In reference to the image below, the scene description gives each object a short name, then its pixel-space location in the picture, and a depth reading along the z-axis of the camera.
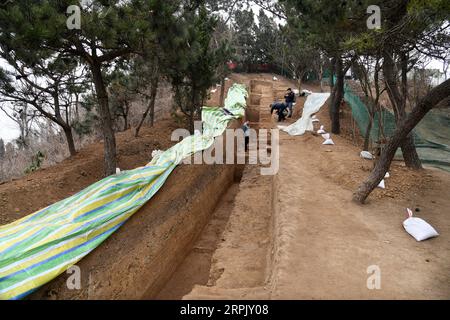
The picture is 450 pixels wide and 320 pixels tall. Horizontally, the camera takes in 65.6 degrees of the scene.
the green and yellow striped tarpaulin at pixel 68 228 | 3.67
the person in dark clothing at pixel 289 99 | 13.92
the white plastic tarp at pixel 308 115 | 11.74
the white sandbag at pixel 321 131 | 11.39
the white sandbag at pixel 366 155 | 8.32
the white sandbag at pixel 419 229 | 4.92
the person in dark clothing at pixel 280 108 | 13.46
